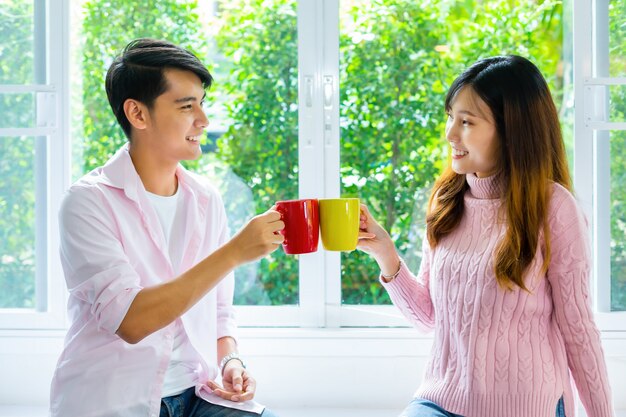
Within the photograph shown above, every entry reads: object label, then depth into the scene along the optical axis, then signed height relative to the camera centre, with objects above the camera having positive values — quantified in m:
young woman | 1.57 -0.14
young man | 1.48 -0.11
